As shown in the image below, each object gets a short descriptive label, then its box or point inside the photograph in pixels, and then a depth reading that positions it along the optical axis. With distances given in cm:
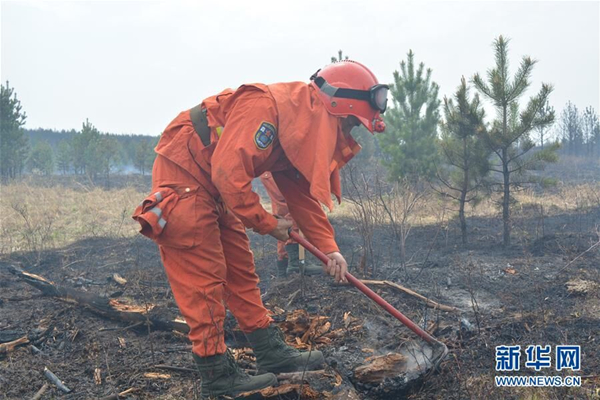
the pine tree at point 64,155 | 3403
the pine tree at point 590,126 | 4002
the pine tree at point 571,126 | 3831
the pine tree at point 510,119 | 792
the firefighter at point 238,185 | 258
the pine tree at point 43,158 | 3241
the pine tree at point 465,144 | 828
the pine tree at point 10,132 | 2141
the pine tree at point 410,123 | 1349
